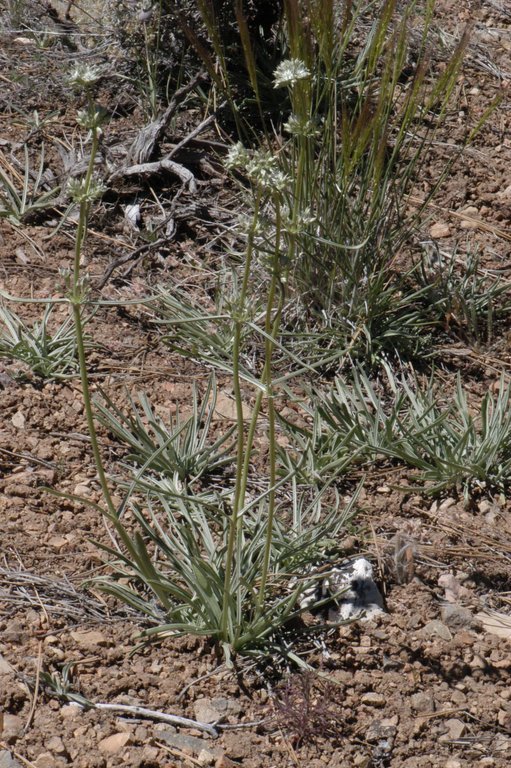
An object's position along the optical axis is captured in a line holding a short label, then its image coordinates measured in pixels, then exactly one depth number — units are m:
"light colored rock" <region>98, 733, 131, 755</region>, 3.96
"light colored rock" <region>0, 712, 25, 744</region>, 3.93
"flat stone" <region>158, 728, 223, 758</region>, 4.05
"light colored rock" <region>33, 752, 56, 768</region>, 3.84
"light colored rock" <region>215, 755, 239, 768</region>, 4.00
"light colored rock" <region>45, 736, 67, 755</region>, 3.90
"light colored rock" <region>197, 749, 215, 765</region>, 4.01
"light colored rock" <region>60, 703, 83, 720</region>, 4.05
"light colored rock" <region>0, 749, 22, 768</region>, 3.81
